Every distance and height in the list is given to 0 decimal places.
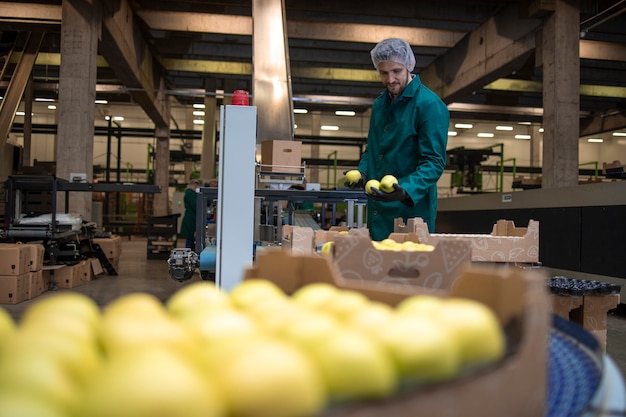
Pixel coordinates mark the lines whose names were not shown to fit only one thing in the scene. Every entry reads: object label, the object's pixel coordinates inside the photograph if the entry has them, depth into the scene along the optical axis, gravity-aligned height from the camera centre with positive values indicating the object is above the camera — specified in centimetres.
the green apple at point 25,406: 43 -14
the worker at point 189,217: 1054 -6
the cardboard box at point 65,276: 686 -75
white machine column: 247 +12
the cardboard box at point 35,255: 601 -46
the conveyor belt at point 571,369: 71 -20
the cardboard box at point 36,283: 604 -76
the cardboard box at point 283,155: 396 +41
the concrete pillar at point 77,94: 831 +166
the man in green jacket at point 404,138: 266 +38
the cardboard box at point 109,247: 875 -51
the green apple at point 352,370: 52 -13
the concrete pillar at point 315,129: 2167 +316
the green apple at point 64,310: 67 -12
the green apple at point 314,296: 80 -11
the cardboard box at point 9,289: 569 -75
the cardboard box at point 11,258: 560 -46
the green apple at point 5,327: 63 -13
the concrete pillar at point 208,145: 1430 +166
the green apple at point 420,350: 57 -13
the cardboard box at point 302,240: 194 -8
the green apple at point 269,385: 47 -13
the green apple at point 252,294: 82 -11
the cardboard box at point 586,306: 251 -36
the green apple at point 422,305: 69 -11
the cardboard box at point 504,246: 223 -10
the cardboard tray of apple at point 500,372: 54 -16
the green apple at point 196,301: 76 -11
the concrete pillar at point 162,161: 1650 +144
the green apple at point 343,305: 74 -11
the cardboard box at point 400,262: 126 -9
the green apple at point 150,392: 43 -13
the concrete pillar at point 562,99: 862 +180
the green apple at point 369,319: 63 -11
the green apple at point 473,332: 63 -12
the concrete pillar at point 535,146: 2297 +288
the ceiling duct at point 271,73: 592 +153
